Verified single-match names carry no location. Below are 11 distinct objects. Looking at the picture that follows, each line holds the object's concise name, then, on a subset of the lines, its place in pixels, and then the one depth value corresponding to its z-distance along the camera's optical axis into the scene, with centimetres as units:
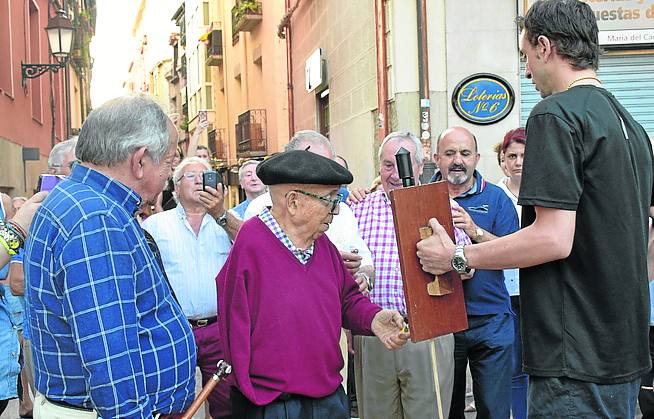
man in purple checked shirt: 471
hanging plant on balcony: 2241
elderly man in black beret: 344
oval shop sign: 1047
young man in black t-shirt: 275
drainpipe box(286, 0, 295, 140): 2012
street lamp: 1327
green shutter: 1064
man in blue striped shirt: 249
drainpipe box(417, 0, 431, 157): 1054
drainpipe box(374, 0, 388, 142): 1135
